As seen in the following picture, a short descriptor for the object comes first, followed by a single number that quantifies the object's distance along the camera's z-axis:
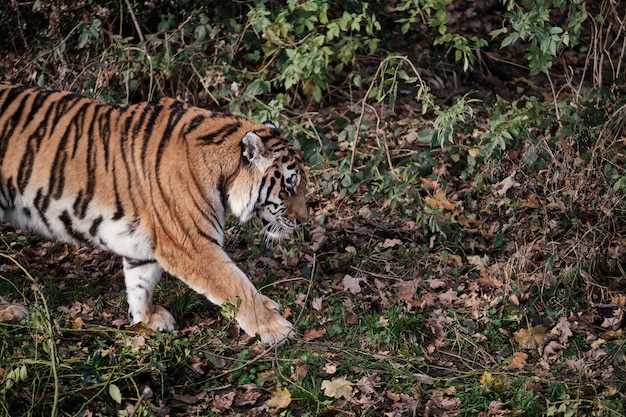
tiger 10.25
